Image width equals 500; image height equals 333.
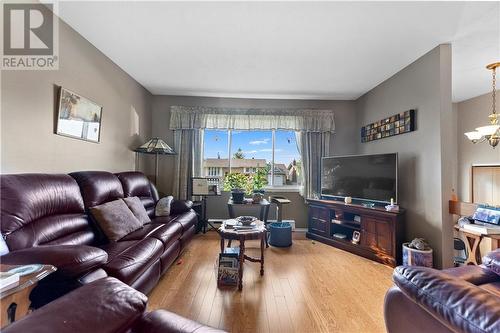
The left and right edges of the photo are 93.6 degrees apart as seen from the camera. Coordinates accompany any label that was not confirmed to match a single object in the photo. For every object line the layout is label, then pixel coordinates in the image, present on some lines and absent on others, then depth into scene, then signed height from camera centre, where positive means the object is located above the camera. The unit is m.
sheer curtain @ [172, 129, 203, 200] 4.34 +0.19
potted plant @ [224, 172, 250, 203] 3.86 -0.19
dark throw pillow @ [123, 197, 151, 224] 2.66 -0.47
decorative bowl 2.71 -0.59
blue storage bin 3.54 -0.97
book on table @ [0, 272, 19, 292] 0.99 -0.50
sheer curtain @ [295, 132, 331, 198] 4.47 +0.30
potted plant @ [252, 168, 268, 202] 3.83 -0.22
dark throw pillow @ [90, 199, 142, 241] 2.17 -0.50
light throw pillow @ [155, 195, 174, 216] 3.26 -0.54
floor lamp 3.71 +0.34
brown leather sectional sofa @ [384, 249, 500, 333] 0.80 -0.51
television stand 2.97 -0.81
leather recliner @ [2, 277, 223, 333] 0.70 -0.49
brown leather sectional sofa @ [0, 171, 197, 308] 1.40 -0.51
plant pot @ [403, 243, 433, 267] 2.62 -0.94
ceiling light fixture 2.85 +0.54
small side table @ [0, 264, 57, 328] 1.02 -0.60
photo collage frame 3.06 +0.70
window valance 4.45 +1.00
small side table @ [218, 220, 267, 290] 2.28 -0.67
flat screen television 3.14 -0.07
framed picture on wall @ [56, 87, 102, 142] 2.26 +0.54
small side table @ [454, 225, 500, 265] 2.43 -0.76
